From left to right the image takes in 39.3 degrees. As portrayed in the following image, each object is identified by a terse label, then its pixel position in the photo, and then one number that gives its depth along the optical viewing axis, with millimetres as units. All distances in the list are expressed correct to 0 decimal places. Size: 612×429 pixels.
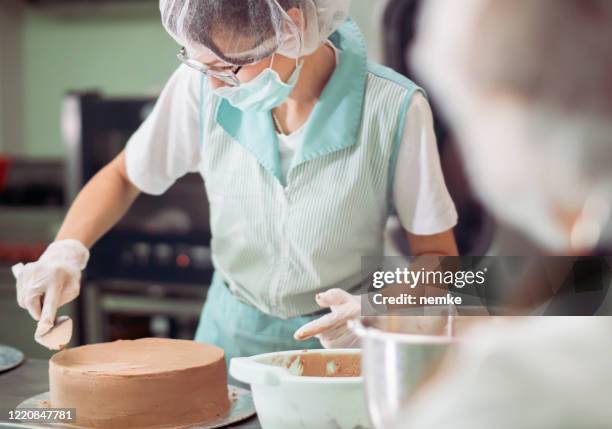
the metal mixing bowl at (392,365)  869
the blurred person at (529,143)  740
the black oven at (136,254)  2855
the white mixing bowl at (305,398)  1062
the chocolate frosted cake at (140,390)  1208
